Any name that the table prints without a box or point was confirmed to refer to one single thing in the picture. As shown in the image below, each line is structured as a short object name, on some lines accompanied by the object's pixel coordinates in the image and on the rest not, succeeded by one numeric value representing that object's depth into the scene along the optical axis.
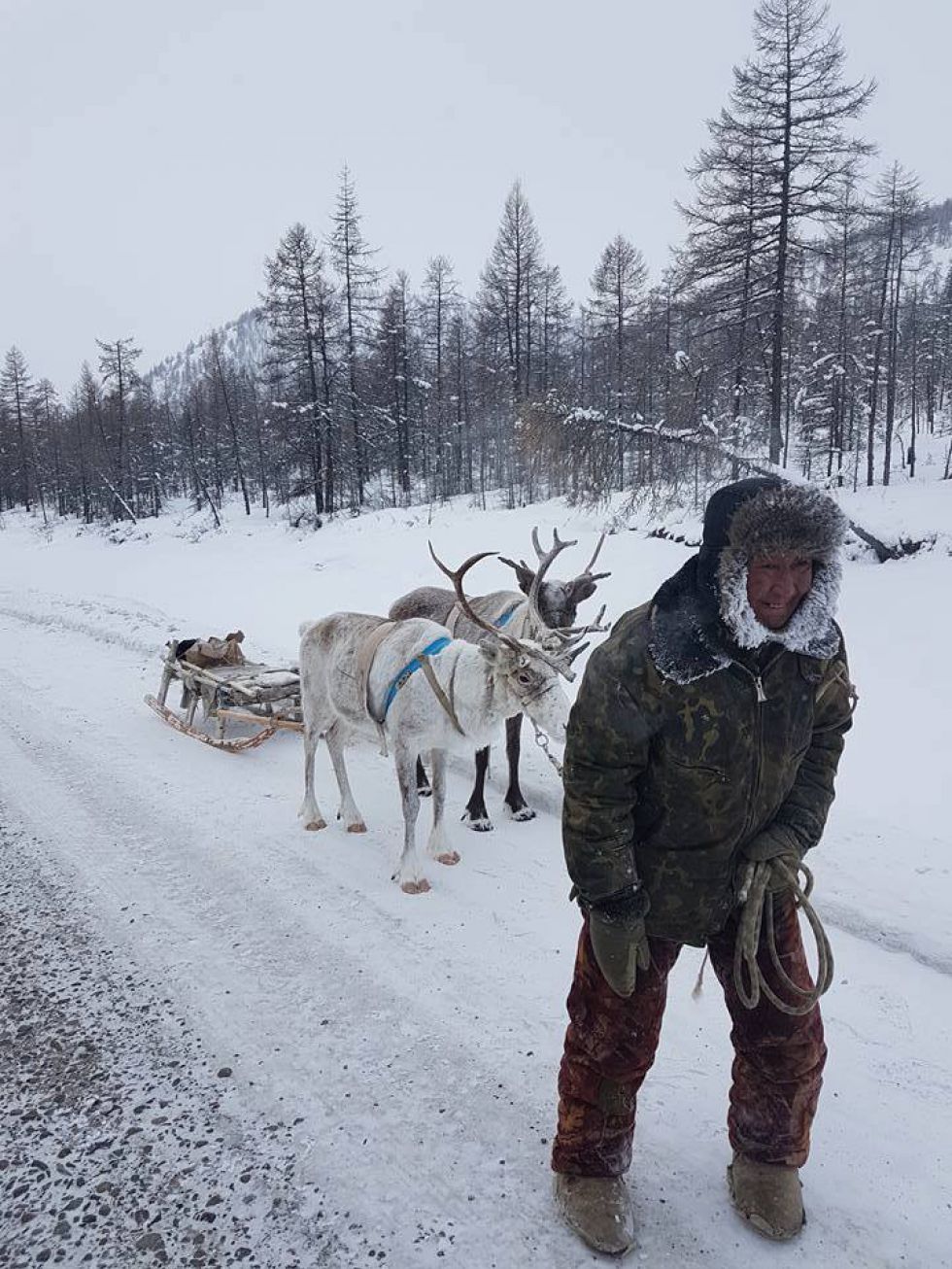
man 2.07
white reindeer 4.34
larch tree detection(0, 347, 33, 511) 56.25
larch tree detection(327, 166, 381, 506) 31.06
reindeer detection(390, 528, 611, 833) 5.54
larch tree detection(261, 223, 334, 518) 29.88
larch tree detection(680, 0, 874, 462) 15.35
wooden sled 7.04
